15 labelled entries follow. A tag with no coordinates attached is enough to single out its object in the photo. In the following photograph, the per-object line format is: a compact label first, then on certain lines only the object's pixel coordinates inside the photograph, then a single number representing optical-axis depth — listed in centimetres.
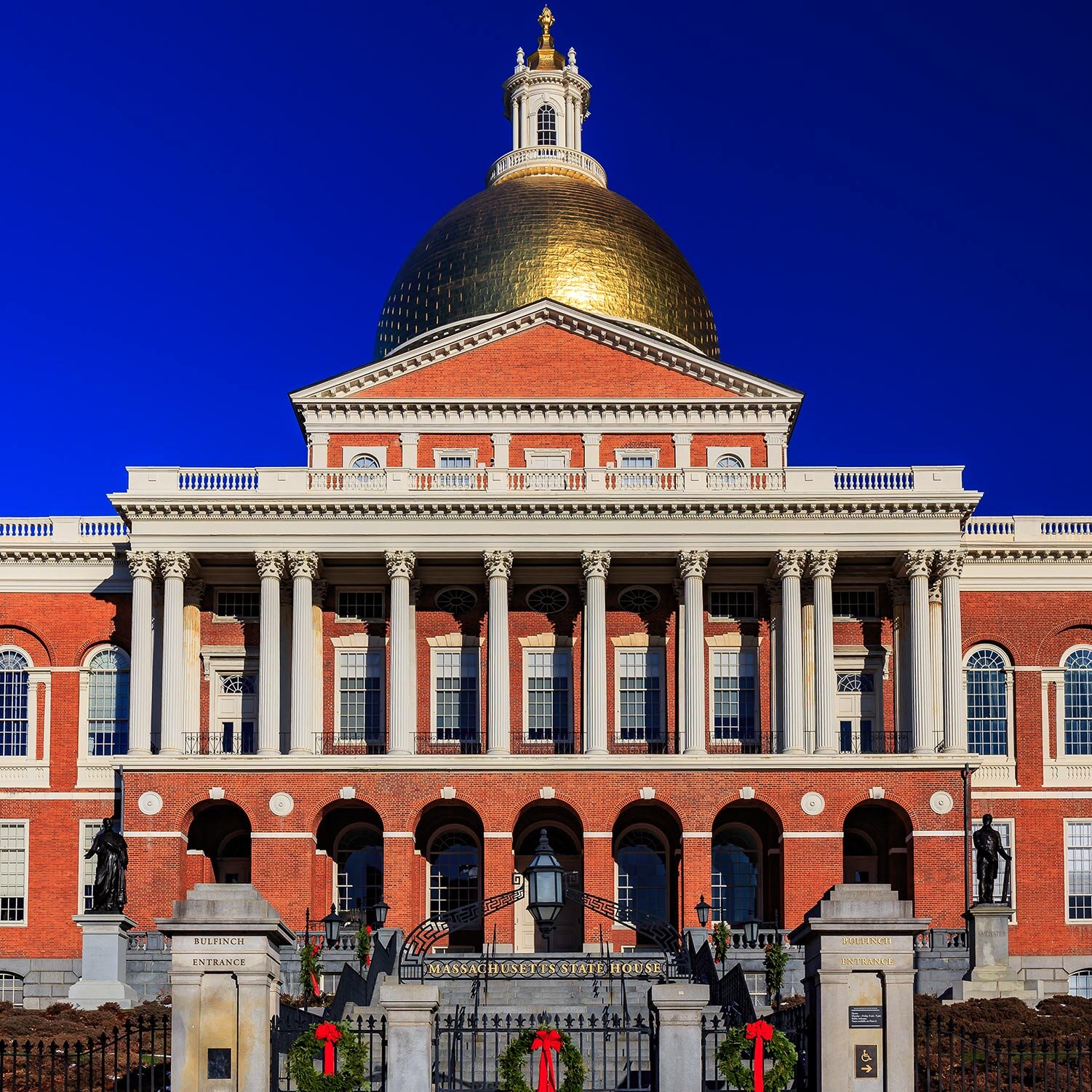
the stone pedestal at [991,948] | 4416
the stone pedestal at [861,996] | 2248
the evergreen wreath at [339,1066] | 2291
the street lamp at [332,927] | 4191
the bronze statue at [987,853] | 4650
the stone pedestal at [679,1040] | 2408
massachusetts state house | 5141
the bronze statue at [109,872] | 4531
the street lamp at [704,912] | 4600
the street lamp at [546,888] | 3350
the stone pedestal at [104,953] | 4369
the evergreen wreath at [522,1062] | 2341
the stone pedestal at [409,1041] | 2344
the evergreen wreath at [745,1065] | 2302
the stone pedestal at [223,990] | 2230
